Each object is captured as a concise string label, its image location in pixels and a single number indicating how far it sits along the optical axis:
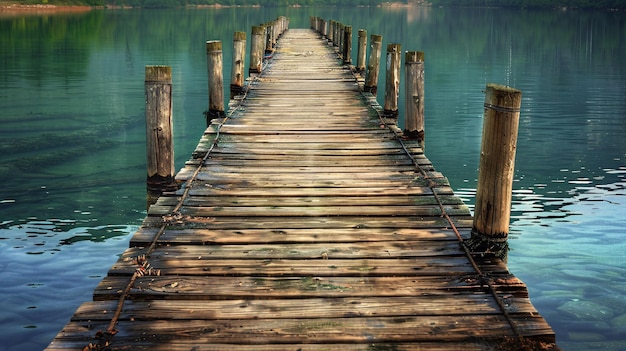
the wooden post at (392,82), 12.20
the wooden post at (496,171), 5.30
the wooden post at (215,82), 12.64
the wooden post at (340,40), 24.12
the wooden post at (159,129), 7.63
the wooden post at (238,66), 14.79
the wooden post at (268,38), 24.77
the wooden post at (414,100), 10.26
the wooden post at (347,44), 20.33
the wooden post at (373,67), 14.54
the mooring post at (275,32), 29.00
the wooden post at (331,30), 29.30
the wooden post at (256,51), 17.84
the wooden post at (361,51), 18.88
